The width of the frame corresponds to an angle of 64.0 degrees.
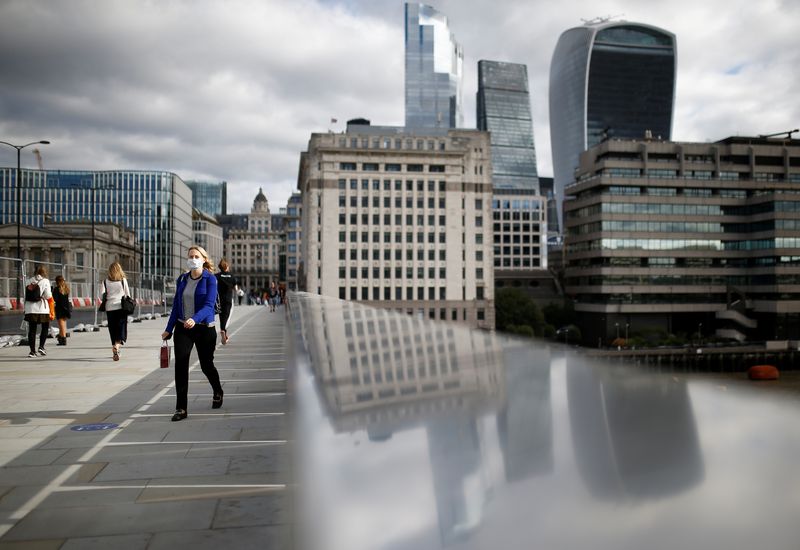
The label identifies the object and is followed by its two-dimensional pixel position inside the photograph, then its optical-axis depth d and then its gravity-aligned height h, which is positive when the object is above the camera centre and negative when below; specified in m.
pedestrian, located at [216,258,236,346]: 15.90 -0.23
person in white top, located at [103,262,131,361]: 14.72 -0.37
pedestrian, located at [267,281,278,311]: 44.73 -0.86
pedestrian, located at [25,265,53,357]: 15.87 -0.44
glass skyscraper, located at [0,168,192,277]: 134.12 +17.48
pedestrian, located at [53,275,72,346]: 18.55 -0.75
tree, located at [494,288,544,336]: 104.44 -5.12
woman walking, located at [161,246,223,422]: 8.48 -0.45
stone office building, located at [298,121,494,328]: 113.56 +10.29
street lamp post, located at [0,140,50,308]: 20.53 -0.02
